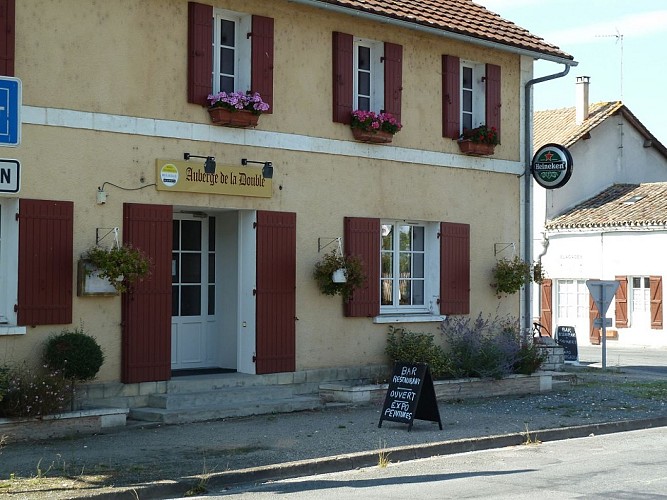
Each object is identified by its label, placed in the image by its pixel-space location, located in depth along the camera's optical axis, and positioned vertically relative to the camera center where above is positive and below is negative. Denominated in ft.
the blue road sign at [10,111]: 27.35 +4.72
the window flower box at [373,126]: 52.29 +8.31
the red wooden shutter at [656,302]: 101.86 -0.63
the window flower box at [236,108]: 46.51 +8.18
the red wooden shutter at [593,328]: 107.14 -3.31
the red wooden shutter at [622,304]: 104.99 -0.87
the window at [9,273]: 40.45 +0.74
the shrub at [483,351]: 55.06 -2.95
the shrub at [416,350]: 53.67 -2.85
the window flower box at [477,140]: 58.13 +8.47
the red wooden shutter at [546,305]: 111.65 -1.06
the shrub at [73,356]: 40.42 -2.41
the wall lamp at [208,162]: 45.98 +5.70
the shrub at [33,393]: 37.93 -3.64
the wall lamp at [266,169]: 48.60 +5.69
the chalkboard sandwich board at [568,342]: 77.94 -3.44
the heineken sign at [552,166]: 60.13 +7.37
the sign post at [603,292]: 67.10 +0.20
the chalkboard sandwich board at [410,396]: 41.22 -3.99
